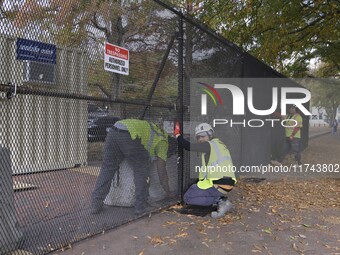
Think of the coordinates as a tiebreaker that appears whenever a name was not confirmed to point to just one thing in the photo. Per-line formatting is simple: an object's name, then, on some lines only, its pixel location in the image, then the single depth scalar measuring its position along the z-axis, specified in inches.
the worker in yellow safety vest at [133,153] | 188.7
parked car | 174.8
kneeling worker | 210.2
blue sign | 128.0
